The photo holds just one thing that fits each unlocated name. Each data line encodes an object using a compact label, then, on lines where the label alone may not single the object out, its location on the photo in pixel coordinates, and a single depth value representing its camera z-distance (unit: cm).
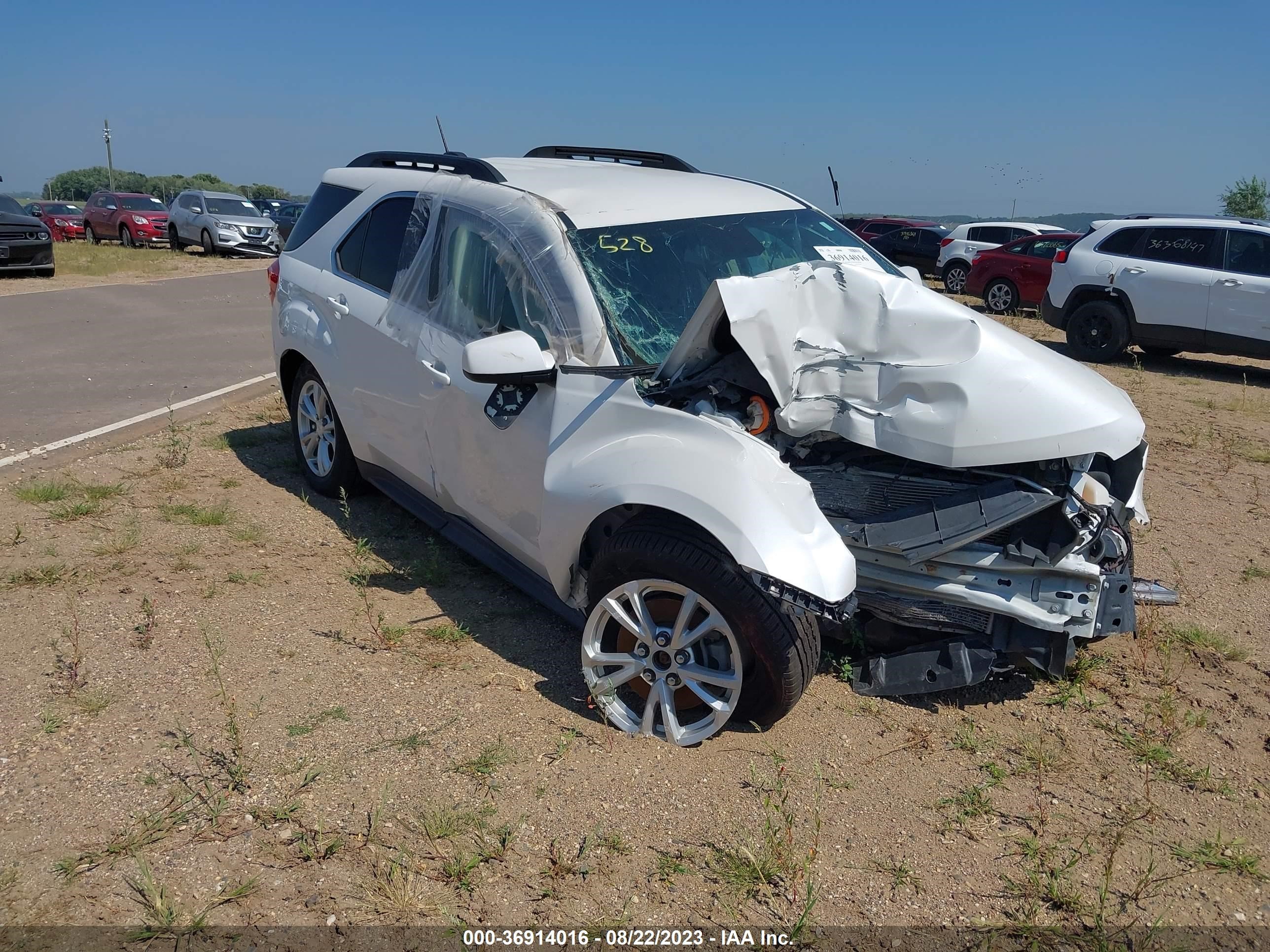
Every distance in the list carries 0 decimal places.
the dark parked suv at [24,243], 1859
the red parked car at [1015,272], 1825
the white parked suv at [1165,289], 1180
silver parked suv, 2689
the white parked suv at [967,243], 2231
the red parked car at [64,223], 3338
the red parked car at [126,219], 2933
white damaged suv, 337
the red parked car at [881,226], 2688
